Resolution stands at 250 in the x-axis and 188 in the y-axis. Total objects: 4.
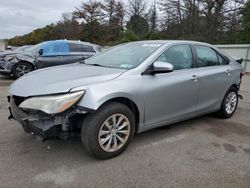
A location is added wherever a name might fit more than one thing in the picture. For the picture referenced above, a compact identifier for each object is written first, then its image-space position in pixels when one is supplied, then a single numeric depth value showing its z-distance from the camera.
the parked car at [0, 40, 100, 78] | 6.72
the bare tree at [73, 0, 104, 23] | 34.20
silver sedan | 2.14
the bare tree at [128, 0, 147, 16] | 28.34
